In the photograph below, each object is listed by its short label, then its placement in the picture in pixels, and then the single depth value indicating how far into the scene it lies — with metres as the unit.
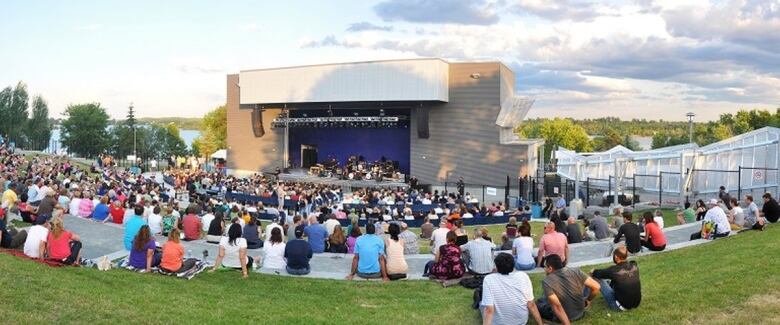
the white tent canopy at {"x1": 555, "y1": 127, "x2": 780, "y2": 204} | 25.34
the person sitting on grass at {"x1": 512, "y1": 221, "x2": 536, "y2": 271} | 9.59
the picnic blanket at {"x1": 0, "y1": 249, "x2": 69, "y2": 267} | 9.12
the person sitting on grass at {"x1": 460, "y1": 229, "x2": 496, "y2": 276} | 8.86
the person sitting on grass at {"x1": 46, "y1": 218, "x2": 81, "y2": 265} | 9.18
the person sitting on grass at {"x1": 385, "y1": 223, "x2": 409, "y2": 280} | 9.34
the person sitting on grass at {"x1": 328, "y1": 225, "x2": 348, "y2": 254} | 12.17
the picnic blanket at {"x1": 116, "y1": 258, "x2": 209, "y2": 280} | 9.10
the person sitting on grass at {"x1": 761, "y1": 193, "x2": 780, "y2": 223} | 13.52
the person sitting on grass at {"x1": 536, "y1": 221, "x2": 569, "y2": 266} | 9.32
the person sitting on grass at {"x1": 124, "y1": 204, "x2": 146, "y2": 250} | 11.02
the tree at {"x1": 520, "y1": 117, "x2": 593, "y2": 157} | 94.44
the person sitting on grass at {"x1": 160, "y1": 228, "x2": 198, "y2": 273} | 9.09
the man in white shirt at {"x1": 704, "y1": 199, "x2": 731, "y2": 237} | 12.39
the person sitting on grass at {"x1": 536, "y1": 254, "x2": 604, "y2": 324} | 6.23
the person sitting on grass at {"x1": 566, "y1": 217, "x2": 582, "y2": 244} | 12.82
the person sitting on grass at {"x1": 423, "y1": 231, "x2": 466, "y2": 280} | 8.88
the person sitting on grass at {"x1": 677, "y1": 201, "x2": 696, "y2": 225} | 17.08
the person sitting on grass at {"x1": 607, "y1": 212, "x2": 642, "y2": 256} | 10.38
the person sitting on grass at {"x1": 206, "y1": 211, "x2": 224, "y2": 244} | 13.02
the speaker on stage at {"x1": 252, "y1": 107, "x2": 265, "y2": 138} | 46.91
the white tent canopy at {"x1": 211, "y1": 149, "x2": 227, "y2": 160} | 58.84
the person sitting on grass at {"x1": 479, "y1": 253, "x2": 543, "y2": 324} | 6.06
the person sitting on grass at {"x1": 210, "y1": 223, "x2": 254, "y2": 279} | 9.38
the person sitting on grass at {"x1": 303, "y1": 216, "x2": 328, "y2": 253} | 11.80
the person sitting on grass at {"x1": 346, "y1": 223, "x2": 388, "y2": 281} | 9.40
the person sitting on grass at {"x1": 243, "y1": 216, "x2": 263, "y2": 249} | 12.25
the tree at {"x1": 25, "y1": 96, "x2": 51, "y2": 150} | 76.69
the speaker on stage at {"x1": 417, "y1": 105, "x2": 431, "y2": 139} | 40.47
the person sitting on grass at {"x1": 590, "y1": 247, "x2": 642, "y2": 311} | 6.61
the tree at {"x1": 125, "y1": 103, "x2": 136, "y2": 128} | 74.88
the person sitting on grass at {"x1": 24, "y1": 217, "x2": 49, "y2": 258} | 9.28
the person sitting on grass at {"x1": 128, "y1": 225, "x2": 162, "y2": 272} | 9.37
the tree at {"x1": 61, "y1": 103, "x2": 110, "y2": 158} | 75.31
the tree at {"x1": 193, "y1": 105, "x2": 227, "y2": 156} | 75.38
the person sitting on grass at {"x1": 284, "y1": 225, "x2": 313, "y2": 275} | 9.69
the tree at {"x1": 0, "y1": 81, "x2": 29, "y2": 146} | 71.69
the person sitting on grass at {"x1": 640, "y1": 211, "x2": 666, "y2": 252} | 10.95
